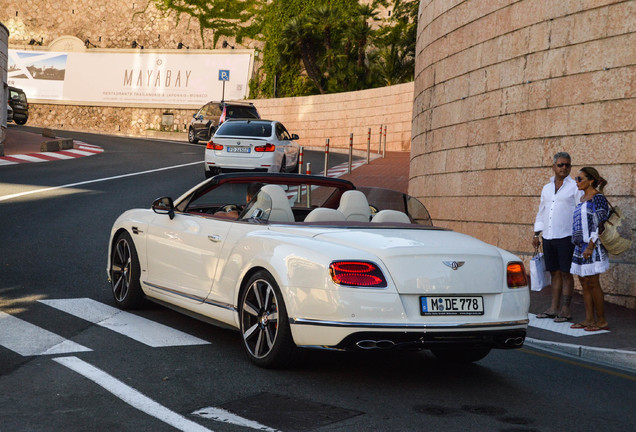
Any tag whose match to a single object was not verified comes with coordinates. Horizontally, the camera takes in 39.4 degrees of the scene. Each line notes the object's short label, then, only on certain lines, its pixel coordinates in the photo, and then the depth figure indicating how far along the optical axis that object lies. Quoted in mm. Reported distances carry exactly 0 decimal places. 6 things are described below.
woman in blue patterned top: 8602
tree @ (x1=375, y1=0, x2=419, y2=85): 43875
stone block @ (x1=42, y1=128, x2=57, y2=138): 34938
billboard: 52438
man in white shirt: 9203
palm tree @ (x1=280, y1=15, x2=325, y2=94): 47469
